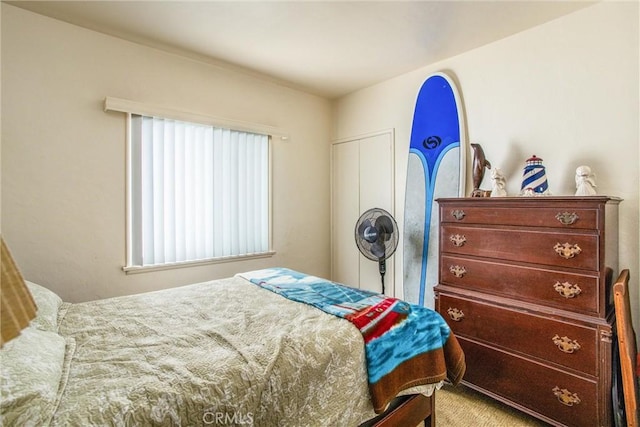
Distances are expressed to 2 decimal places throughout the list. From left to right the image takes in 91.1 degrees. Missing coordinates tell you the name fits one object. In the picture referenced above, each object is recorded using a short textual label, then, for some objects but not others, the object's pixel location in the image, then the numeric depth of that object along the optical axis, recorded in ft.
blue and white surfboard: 8.83
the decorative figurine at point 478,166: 7.75
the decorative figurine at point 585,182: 5.97
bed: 2.99
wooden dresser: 5.34
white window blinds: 8.33
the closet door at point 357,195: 10.84
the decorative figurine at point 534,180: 6.62
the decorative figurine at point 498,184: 7.14
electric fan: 9.16
